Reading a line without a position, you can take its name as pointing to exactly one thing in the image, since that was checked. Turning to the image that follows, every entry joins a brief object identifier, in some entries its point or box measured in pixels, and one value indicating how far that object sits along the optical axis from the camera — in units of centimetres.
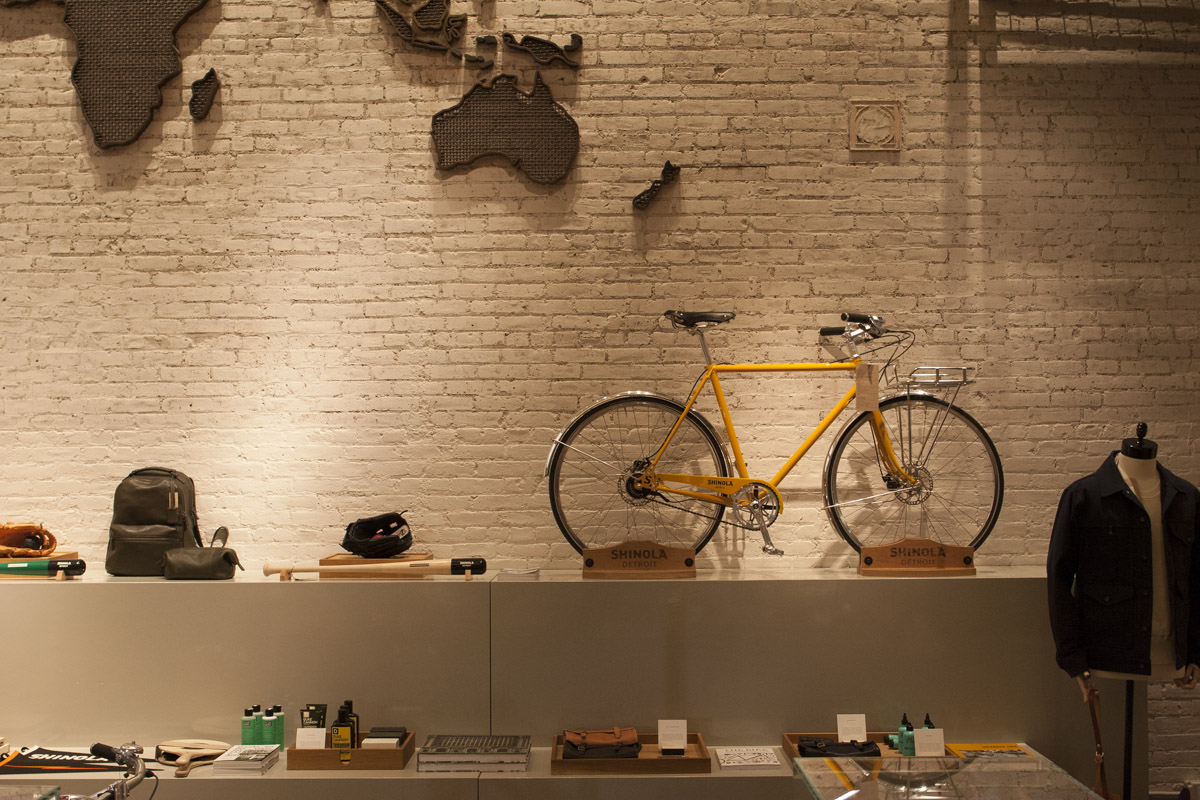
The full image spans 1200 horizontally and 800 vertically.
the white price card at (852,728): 334
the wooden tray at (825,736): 329
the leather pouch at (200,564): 361
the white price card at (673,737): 328
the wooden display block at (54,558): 382
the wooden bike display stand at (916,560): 362
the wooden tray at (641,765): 322
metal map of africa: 430
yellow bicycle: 399
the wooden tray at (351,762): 327
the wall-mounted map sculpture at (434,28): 429
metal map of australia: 426
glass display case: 196
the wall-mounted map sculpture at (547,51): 429
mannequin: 302
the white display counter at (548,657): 346
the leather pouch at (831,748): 324
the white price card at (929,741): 322
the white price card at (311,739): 330
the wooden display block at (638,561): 360
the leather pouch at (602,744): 327
